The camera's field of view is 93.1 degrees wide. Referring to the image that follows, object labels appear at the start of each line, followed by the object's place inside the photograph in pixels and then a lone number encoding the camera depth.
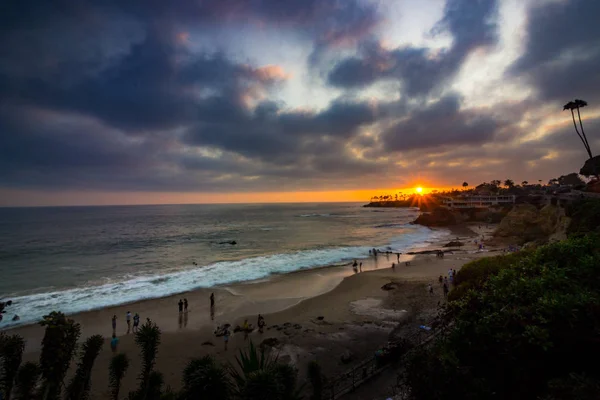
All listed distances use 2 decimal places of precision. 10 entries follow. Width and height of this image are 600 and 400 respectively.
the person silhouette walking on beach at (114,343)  17.94
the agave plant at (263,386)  5.28
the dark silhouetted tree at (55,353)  7.00
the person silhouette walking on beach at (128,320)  21.24
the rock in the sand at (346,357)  15.25
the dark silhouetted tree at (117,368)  8.34
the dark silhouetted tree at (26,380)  7.20
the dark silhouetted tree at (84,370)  7.80
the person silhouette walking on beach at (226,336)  18.34
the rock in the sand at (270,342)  17.53
